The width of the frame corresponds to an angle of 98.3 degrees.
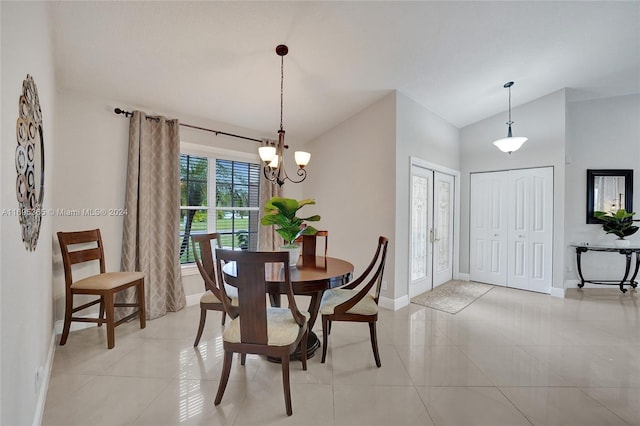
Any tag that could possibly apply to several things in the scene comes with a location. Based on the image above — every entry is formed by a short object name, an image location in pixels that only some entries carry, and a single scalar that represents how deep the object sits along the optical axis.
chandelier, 2.44
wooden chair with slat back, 2.49
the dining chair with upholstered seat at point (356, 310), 2.24
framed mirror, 4.57
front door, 4.19
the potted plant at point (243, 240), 4.21
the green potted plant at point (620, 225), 4.39
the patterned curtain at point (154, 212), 3.06
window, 3.68
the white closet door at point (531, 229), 4.37
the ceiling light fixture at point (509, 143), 3.79
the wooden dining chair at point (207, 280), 2.14
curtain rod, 2.99
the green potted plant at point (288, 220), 2.27
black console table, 4.38
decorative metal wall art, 1.34
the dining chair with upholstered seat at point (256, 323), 1.62
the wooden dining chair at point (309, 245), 2.91
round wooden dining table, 1.91
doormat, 3.78
